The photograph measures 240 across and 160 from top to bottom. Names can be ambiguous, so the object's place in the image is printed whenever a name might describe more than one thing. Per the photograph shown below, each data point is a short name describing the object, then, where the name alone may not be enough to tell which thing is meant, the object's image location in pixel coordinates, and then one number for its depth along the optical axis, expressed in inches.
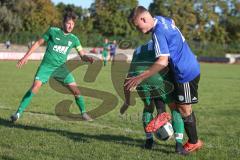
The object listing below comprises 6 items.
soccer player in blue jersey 431.8
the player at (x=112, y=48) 2581.1
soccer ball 488.4
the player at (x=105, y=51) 2493.8
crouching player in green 493.5
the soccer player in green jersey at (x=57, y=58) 675.2
